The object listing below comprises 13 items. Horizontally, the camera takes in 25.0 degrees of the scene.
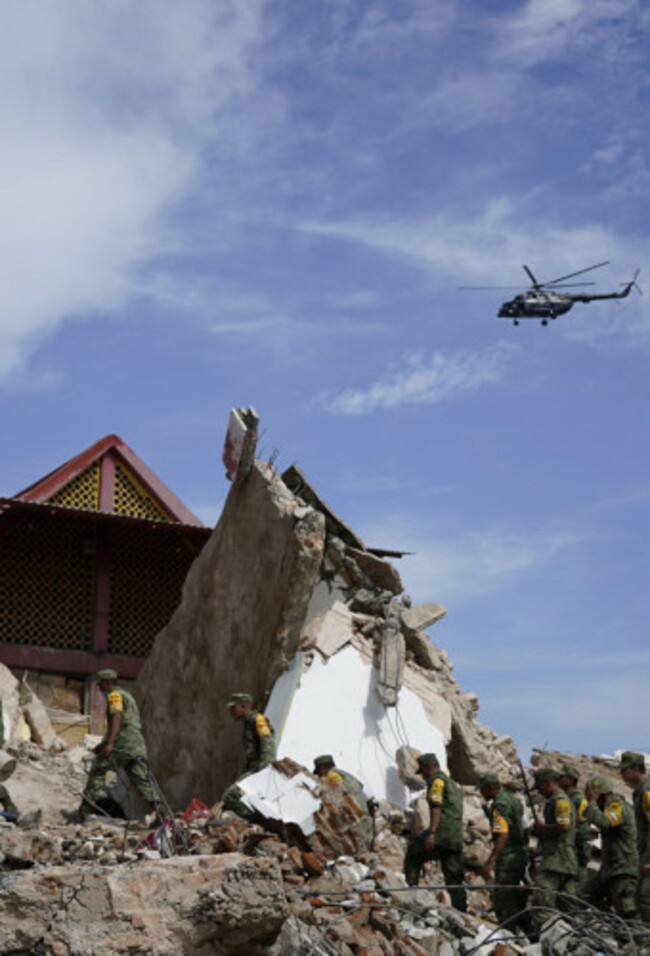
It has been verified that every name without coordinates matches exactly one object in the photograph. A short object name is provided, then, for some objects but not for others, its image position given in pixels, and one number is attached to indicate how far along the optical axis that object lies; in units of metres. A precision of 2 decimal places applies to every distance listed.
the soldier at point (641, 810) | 10.31
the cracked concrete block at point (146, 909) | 7.43
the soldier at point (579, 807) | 11.17
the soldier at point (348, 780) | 11.81
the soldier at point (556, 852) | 10.79
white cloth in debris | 11.14
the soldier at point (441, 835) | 11.40
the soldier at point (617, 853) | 10.71
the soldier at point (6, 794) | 11.62
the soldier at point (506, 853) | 10.98
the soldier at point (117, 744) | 12.62
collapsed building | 14.66
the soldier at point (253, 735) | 12.36
